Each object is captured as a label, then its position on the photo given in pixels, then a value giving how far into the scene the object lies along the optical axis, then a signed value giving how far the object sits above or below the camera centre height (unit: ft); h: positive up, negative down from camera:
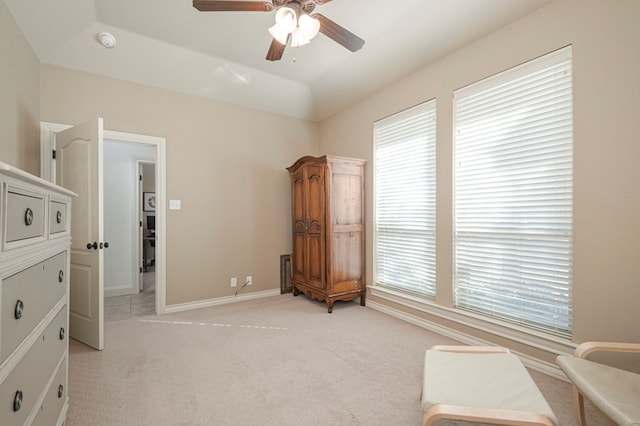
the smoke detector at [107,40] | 9.11 +5.54
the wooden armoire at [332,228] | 11.33 -0.61
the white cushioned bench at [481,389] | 3.91 -2.77
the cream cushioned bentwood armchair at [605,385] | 3.78 -2.57
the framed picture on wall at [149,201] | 20.45 +0.87
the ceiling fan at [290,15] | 6.01 +4.27
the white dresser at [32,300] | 2.71 -1.01
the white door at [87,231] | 8.30 -0.51
